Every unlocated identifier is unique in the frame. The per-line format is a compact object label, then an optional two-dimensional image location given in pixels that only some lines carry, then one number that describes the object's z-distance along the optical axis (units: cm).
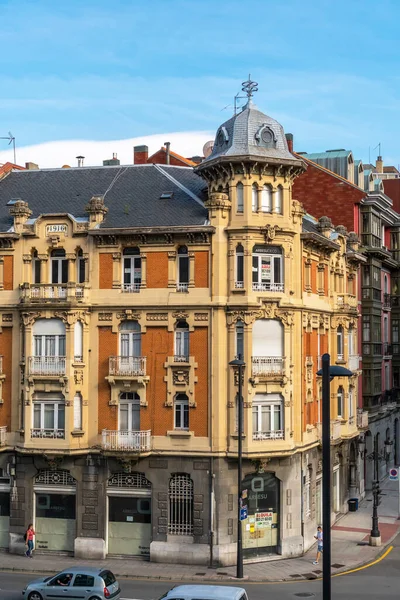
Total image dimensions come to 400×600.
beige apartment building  4297
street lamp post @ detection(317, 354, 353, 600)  2050
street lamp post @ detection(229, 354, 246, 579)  3903
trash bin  5769
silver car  3269
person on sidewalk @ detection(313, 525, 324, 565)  4228
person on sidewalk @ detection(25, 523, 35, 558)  4303
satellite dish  6016
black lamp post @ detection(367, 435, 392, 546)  4694
